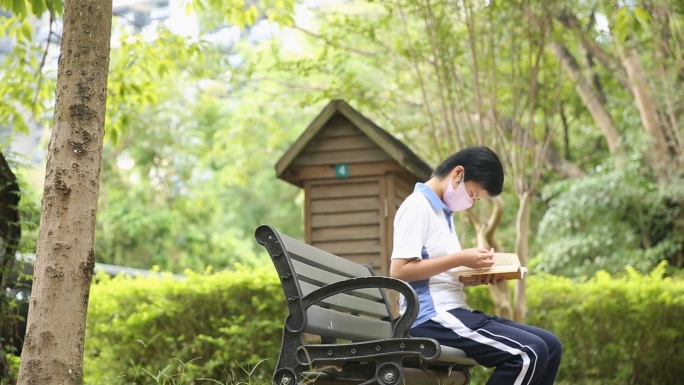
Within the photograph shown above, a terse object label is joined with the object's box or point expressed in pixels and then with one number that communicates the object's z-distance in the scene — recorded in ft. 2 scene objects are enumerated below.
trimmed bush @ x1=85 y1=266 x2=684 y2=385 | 26.13
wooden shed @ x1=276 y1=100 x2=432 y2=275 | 25.52
